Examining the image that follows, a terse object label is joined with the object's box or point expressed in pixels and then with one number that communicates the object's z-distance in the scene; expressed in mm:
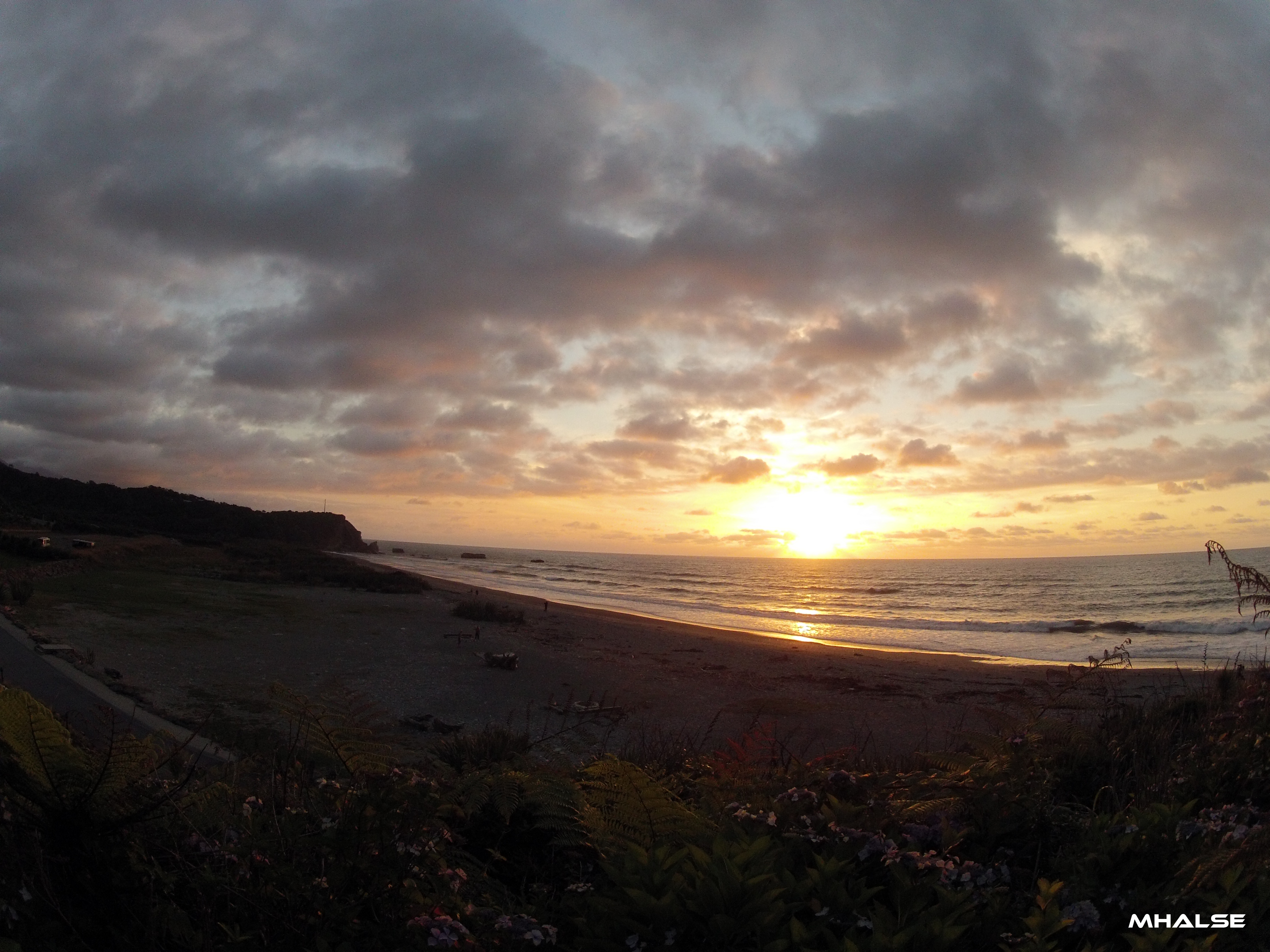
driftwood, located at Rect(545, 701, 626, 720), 10781
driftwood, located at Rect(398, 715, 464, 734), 10344
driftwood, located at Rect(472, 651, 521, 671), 16141
